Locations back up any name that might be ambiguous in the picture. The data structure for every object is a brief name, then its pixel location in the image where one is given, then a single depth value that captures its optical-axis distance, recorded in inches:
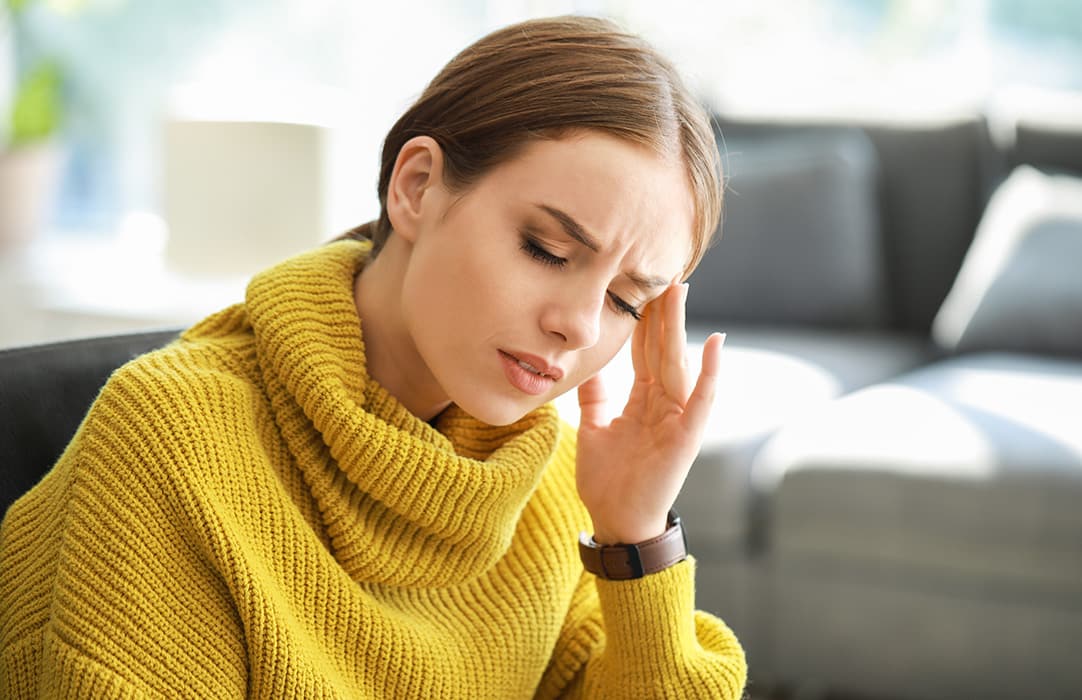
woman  39.3
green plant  172.7
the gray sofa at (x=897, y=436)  93.3
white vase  175.5
